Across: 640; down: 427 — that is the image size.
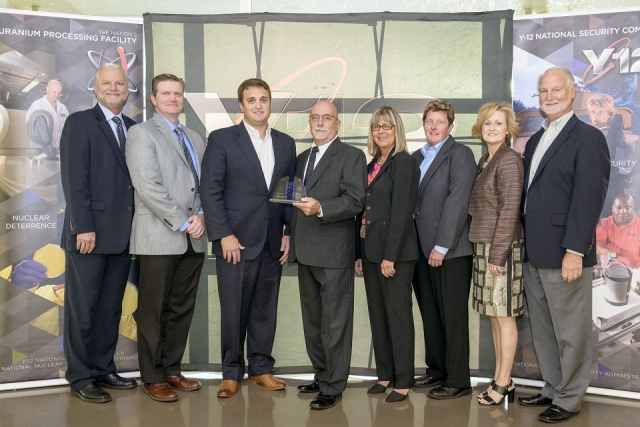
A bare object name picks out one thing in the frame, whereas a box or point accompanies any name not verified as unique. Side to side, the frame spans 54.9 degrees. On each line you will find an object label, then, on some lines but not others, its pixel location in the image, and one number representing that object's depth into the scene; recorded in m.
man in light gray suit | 4.02
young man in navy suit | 4.08
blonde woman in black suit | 3.90
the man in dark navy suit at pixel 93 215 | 4.01
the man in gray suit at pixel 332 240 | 3.98
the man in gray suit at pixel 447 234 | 4.02
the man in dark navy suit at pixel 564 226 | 3.65
